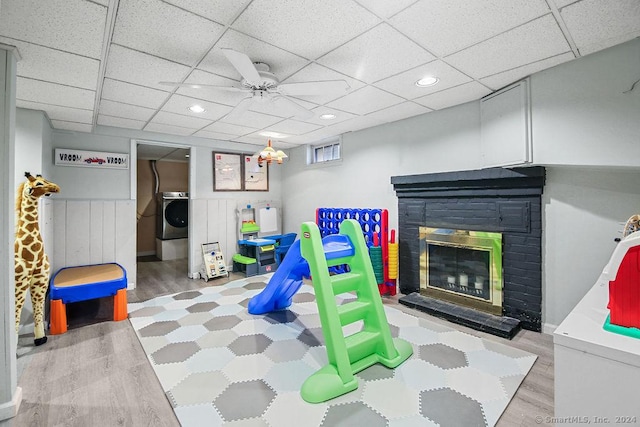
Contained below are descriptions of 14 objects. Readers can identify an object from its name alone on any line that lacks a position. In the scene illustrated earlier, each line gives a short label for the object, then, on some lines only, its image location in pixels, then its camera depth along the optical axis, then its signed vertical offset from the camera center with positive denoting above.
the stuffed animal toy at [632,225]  2.01 -0.10
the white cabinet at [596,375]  1.05 -0.64
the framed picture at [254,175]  6.04 +0.81
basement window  5.48 +1.23
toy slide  2.98 -0.84
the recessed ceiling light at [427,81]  2.80 +1.31
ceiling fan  2.02 +1.07
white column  1.90 -0.19
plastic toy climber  2.13 -0.91
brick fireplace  3.05 -0.42
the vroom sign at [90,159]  4.11 +0.82
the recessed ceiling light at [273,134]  5.00 +1.39
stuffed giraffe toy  2.71 -0.38
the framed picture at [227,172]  5.59 +0.82
